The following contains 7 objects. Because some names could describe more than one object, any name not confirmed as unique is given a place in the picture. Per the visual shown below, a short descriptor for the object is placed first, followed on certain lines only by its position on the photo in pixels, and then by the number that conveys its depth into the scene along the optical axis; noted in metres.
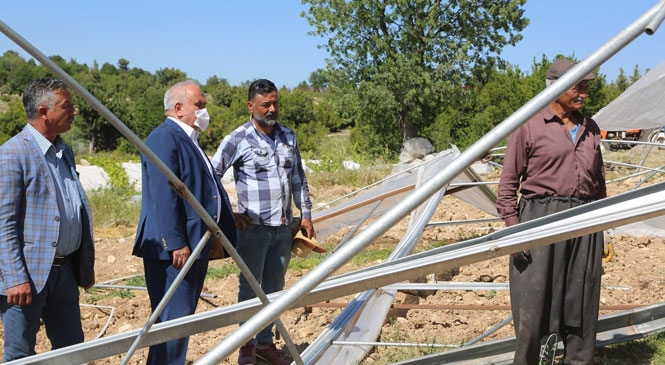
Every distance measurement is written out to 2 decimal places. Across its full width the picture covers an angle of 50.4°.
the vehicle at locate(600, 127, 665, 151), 18.31
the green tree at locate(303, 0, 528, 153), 24.34
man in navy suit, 2.98
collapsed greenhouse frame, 1.40
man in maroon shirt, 3.06
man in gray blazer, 2.62
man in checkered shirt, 3.80
